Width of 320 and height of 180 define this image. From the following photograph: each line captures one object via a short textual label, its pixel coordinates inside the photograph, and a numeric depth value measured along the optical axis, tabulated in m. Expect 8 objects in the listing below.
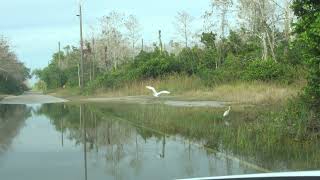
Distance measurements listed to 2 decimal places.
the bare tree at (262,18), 40.22
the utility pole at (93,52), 81.05
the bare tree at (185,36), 60.67
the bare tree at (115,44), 74.69
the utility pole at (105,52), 75.69
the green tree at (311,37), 13.42
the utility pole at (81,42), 64.91
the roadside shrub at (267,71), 31.74
